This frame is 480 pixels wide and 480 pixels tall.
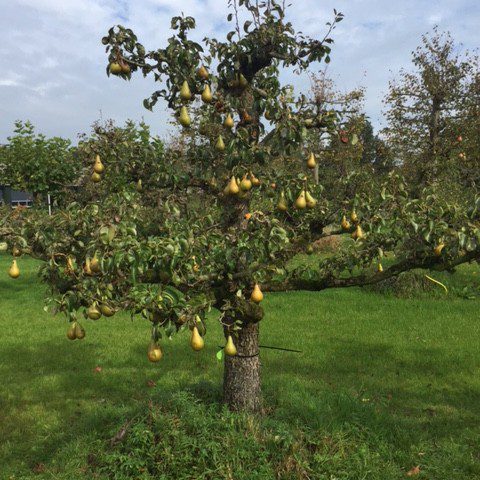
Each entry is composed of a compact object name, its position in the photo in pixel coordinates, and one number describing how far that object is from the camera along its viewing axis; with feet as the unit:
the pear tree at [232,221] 11.69
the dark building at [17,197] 144.74
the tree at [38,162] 56.45
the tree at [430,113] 47.09
